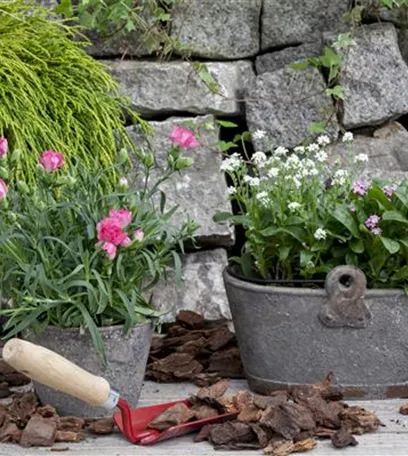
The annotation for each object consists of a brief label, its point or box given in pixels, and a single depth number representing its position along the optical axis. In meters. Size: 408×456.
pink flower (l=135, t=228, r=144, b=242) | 4.01
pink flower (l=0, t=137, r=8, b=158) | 4.05
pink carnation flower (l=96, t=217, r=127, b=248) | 3.86
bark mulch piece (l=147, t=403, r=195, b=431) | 3.97
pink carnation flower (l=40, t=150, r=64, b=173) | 3.98
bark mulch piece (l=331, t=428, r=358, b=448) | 3.86
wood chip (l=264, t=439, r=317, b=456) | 3.81
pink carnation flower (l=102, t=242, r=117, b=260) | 3.88
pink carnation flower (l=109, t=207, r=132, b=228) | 3.92
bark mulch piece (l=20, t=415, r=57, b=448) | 3.92
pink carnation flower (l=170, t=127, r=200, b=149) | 4.13
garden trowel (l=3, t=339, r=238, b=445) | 3.61
